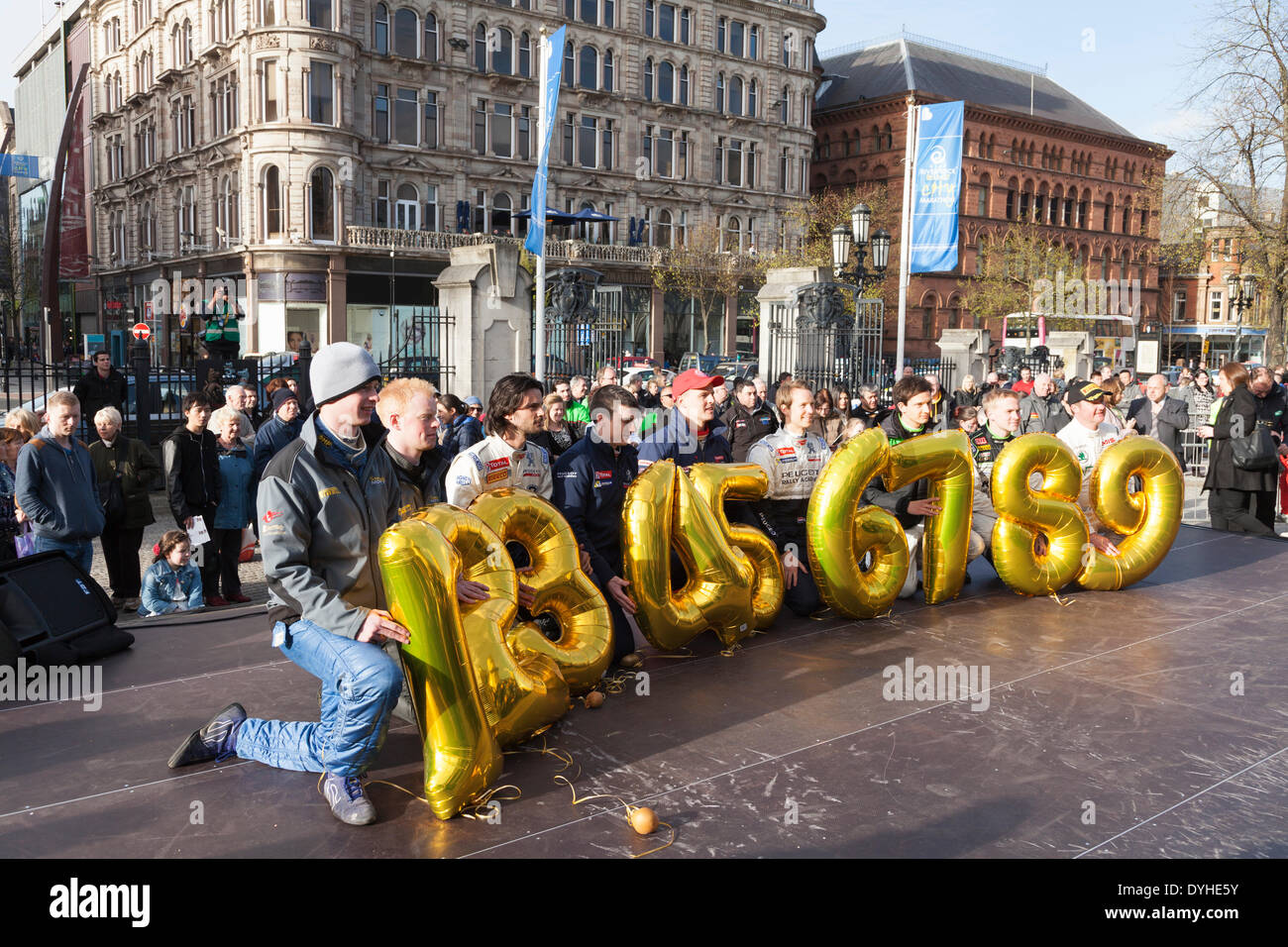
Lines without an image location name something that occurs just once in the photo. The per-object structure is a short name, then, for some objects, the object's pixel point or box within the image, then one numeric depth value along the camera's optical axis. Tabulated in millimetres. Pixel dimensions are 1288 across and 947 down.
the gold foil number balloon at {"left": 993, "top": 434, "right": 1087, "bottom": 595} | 7859
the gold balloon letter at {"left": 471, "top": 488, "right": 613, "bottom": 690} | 5520
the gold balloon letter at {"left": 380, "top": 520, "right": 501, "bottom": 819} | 4273
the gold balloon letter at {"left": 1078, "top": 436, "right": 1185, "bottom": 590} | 8406
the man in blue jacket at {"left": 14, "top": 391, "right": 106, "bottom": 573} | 7203
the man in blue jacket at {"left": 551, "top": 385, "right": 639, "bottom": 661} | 6367
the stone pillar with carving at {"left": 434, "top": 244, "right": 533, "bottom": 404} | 14859
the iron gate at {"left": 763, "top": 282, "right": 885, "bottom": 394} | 17828
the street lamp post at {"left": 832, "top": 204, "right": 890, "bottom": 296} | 18766
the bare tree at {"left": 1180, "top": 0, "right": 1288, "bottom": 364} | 27609
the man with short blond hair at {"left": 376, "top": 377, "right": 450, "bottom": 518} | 4941
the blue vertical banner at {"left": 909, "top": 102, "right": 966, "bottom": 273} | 19328
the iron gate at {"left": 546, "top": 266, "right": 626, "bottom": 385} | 16141
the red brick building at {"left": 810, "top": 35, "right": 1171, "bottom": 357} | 60594
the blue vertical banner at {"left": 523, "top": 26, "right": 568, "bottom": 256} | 16078
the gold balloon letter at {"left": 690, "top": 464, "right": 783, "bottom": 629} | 6719
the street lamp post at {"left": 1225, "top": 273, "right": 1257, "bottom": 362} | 39425
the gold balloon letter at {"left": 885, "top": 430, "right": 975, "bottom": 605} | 7551
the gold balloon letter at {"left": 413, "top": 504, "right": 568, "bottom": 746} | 4797
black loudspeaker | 6145
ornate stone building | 40500
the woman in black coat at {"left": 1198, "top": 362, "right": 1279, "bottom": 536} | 10930
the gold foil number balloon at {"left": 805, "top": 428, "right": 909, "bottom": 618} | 7086
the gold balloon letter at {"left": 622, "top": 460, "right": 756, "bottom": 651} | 6250
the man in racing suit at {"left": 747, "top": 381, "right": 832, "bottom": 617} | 7512
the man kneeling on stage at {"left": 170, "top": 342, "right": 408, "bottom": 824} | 4223
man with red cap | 7160
